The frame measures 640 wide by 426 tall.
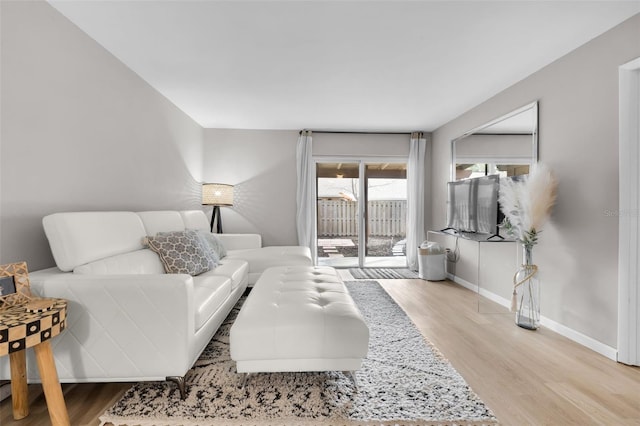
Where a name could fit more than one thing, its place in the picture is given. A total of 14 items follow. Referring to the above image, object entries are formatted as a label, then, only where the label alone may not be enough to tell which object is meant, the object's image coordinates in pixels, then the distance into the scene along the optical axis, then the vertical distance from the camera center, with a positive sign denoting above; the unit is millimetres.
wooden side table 1245 -538
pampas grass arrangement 2633 +84
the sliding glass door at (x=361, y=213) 5480 -1
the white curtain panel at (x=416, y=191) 5348 +373
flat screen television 3383 +93
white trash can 4559 -717
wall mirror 3076 +754
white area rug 1564 -1011
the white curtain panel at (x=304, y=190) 5266 +383
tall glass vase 2779 -716
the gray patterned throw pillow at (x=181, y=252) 2594 -336
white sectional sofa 1645 -575
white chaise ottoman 1739 -701
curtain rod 5340 +1379
